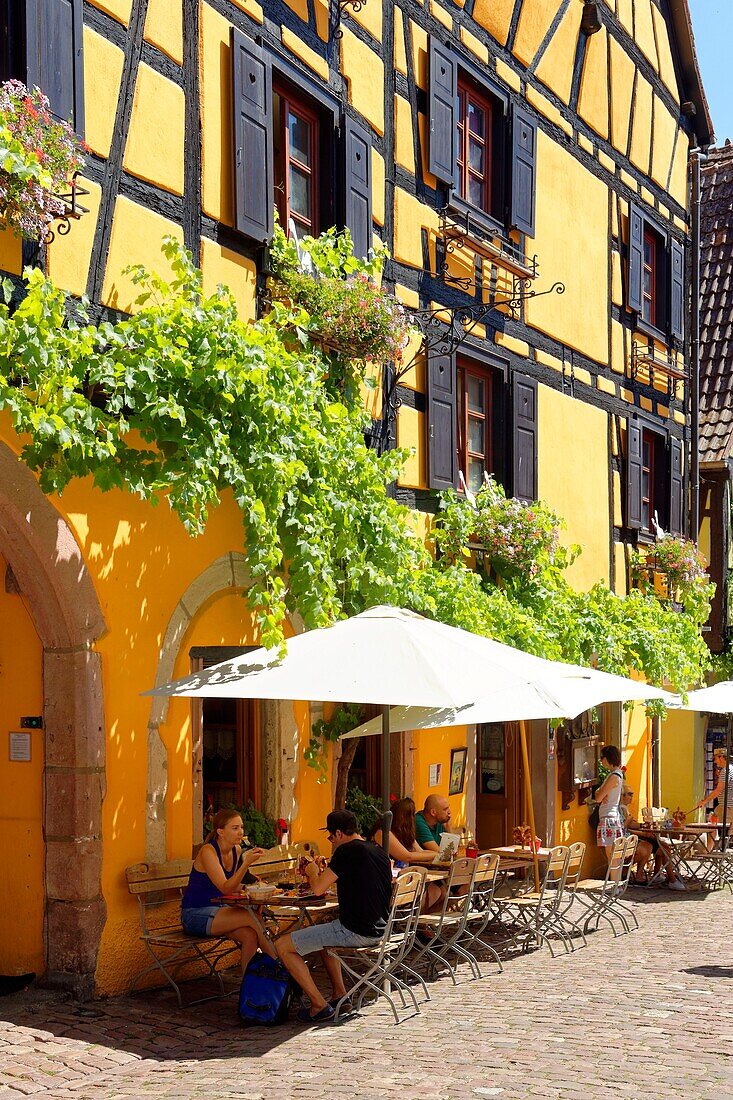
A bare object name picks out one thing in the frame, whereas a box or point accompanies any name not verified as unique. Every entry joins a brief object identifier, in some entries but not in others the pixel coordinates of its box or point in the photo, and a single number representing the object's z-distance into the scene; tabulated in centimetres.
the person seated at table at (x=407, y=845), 895
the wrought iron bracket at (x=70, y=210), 726
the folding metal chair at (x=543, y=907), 950
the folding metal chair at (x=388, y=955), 722
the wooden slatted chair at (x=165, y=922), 755
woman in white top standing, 1284
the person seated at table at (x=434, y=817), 976
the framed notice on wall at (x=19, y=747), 777
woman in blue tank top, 744
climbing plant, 687
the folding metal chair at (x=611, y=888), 1048
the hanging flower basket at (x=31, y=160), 652
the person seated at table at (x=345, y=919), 712
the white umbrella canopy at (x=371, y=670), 718
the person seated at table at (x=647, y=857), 1390
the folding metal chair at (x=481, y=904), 881
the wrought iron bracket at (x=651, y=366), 1672
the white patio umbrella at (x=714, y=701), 1425
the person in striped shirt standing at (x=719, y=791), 1520
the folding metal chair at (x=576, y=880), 992
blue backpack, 705
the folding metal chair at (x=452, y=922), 817
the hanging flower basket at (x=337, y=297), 947
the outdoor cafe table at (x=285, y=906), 746
